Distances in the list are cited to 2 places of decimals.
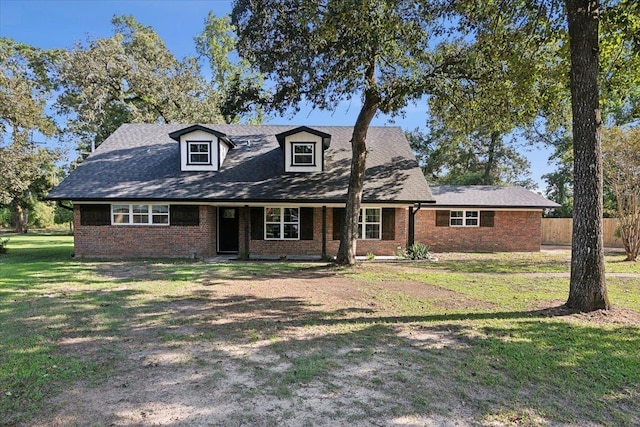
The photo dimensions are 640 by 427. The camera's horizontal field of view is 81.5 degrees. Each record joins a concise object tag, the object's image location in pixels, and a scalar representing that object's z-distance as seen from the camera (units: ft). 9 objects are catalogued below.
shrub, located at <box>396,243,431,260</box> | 48.67
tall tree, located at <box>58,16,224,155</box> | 75.10
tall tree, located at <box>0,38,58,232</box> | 53.67
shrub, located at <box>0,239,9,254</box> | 51.49
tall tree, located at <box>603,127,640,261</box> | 46.75
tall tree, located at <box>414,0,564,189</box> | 29.09
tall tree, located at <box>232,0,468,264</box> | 27.71
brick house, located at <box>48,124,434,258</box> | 47.55
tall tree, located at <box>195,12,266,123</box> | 97.60
